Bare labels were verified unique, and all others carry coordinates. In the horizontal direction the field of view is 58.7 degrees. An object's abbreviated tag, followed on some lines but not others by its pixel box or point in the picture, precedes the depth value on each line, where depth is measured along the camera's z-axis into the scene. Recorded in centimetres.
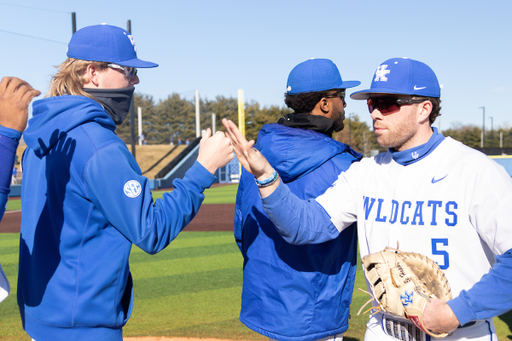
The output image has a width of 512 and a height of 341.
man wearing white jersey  192
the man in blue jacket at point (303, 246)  247
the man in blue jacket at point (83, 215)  193
